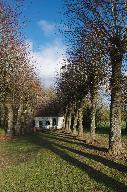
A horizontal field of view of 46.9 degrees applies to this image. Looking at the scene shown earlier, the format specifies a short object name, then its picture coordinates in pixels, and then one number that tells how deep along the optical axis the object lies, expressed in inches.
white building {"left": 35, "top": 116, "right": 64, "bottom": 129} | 2386.1
